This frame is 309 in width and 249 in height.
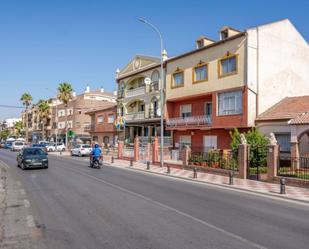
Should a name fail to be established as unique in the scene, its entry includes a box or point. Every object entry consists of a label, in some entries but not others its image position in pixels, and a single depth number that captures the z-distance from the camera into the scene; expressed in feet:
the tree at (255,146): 64.03
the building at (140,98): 123.03
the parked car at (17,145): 182.19
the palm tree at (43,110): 256.32
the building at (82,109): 213.46
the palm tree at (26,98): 260.42
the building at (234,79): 84.02
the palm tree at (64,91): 190.36
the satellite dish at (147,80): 120.26
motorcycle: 77.46
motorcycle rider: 77.42
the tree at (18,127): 368.25
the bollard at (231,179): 52.25
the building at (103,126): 158.61
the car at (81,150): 135.12
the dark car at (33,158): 70.59
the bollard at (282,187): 42.91
